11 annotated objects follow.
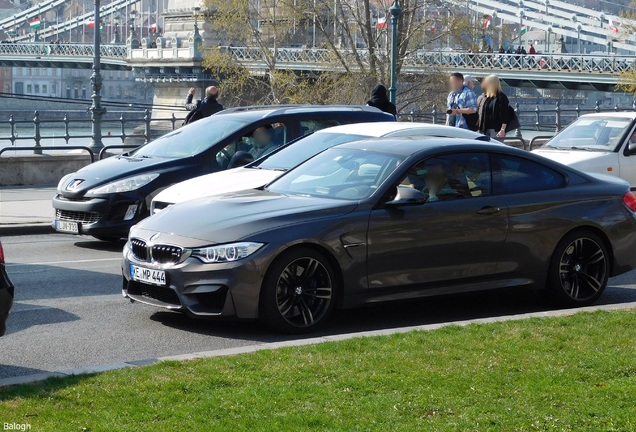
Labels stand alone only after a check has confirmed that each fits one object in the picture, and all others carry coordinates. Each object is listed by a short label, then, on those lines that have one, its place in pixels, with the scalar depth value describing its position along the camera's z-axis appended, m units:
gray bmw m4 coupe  8.41
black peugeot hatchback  13.48
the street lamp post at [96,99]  27.55
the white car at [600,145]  17.14
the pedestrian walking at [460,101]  18.19
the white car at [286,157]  11.76
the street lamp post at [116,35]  104.47
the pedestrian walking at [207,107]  20.20
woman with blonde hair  17.91
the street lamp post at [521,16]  83.01
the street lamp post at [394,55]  25.34
